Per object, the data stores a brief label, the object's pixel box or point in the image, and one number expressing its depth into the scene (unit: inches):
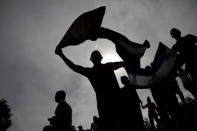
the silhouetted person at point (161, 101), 208.5
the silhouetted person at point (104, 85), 98.7
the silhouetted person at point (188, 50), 162.8
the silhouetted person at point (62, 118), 133.7
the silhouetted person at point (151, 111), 286.0
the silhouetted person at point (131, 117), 98.2
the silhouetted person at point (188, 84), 203.1
